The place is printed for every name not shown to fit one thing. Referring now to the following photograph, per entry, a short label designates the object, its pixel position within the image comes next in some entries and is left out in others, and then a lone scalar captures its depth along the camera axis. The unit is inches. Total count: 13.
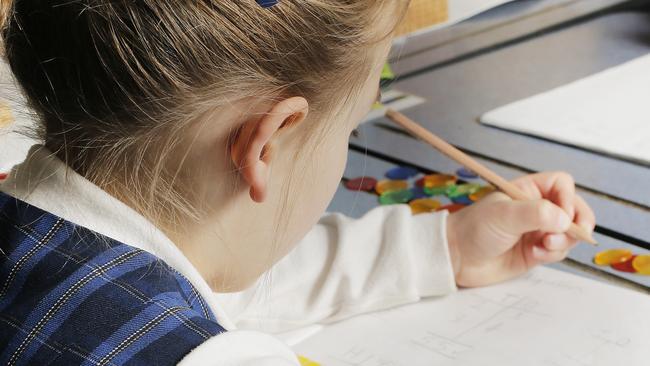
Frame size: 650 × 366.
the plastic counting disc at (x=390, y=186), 42.3
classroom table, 39.5
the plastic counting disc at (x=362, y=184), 42.6
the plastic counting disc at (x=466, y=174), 42.3
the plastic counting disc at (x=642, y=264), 37.1
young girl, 30.6
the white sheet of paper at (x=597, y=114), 42.7
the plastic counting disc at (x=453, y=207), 40.7
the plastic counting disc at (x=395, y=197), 41.6
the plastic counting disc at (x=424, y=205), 41.0
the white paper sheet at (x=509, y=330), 35.2
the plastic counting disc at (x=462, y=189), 41.4
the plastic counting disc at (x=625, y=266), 37.3
